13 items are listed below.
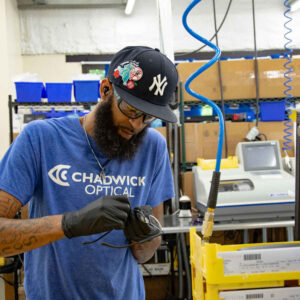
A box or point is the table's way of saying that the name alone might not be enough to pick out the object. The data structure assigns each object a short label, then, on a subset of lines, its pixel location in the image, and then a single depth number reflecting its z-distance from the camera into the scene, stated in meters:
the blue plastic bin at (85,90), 3.70
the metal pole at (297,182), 1.09
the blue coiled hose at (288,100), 3.30
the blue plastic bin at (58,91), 3.64
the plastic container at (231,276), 0.98
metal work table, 2.32
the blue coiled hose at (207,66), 0.98
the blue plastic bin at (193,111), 3.44
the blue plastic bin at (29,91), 3.56
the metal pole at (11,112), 3.42
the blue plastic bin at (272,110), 3.37
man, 0.87
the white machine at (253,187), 2.41
